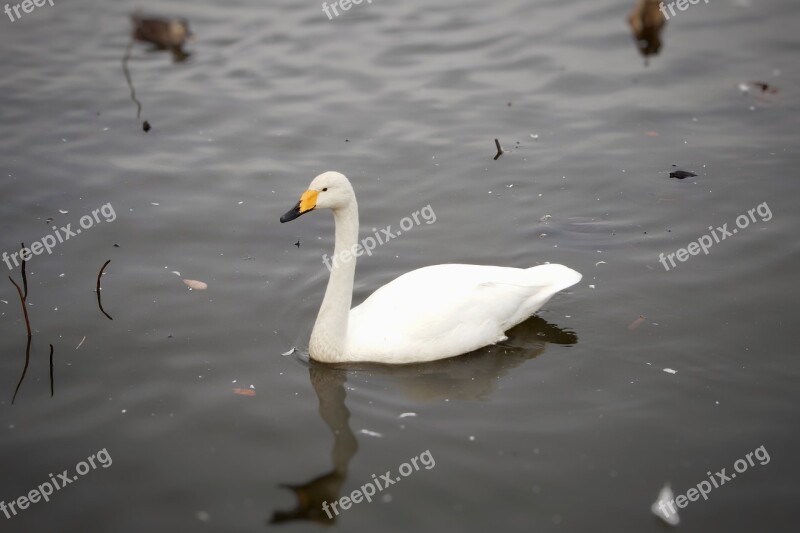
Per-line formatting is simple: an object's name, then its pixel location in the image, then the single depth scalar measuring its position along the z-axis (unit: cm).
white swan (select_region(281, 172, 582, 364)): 692
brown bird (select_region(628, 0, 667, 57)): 1375
